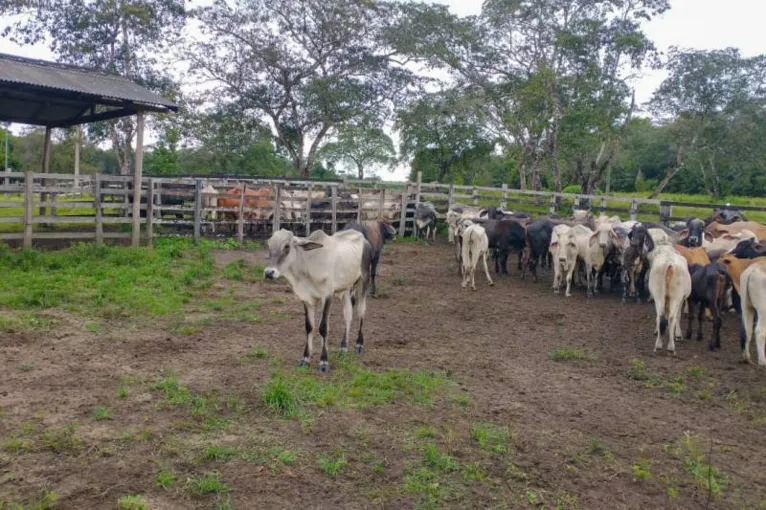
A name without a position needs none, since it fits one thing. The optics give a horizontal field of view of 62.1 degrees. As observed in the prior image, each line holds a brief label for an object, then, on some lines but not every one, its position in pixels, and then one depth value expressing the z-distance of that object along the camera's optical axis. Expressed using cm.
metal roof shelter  1327
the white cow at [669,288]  862
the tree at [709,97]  2852
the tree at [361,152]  4881
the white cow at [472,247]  1311
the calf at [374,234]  1145
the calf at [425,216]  2145
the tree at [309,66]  2878
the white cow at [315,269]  699
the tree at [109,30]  2475
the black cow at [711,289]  894
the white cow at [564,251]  1286
